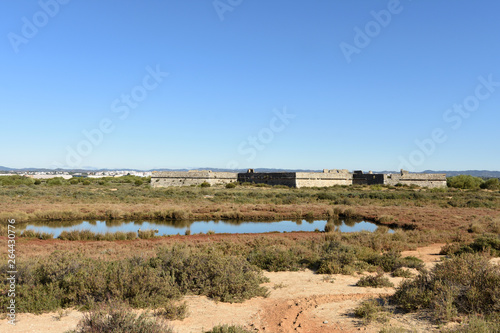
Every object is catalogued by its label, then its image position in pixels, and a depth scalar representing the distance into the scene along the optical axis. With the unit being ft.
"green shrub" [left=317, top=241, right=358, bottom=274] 32.89
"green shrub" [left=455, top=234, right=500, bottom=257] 38.37
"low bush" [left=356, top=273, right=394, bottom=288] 27.94
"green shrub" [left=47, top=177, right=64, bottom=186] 204.76
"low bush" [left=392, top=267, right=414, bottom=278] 30.81
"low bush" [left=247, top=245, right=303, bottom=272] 34.14
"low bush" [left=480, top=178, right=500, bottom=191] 177.37
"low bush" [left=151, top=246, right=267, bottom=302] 25.40
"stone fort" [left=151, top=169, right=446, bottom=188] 179.32
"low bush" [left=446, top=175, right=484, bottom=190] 187.03
